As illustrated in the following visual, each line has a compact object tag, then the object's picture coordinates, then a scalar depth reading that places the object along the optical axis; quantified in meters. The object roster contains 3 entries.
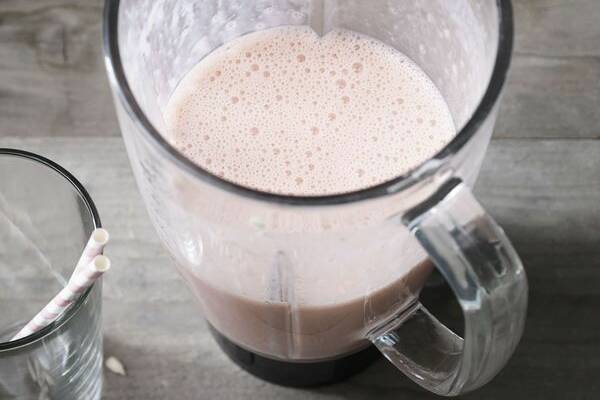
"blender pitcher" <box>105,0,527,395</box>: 0.56
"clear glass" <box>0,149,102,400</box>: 0.76
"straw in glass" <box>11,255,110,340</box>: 0.67
